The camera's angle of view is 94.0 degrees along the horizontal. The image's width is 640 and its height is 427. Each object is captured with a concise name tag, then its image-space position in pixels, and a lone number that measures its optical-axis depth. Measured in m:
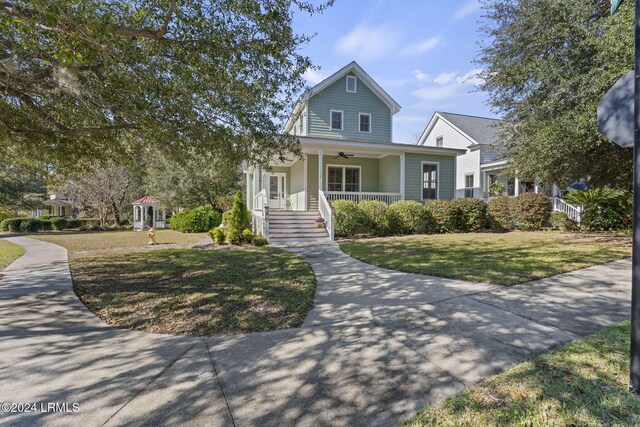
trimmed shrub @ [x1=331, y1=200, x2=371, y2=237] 12.15
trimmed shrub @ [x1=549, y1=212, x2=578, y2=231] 13.91
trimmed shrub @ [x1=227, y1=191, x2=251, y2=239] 11.27
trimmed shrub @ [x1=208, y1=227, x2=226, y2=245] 11.75
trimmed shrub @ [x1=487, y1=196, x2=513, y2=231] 14.23
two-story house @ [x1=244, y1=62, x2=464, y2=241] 14.04
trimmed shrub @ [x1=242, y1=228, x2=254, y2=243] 11.30
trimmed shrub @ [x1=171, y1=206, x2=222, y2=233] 20.38
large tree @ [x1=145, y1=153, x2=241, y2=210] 22.53
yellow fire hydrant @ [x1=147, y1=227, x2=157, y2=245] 12.72
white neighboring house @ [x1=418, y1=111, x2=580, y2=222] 20.98
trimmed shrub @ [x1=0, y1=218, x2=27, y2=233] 22.08
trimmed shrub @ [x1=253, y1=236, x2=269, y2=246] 10.90
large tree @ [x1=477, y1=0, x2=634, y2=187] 7.03
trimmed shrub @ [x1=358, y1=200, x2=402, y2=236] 12.54
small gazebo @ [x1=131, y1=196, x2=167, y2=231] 25.11
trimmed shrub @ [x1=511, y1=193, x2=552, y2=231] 13.66
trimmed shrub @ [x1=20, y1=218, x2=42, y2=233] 22.22
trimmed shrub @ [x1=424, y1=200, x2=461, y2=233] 13.60
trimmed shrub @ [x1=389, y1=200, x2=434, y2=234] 13.03
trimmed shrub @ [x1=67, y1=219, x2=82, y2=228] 25.46
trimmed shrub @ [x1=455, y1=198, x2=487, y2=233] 13.91
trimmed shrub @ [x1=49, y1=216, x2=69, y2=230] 23.95
